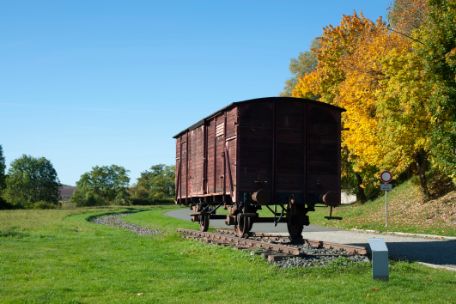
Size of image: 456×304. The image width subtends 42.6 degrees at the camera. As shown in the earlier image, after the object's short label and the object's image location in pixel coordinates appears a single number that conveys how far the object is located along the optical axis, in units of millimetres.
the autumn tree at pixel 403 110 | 26219
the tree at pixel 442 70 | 20469
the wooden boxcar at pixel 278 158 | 16172
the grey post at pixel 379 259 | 9898
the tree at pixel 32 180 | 126750
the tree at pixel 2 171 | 101838
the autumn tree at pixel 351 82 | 31359
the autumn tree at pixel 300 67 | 56438
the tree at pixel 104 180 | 129738
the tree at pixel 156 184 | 117875
